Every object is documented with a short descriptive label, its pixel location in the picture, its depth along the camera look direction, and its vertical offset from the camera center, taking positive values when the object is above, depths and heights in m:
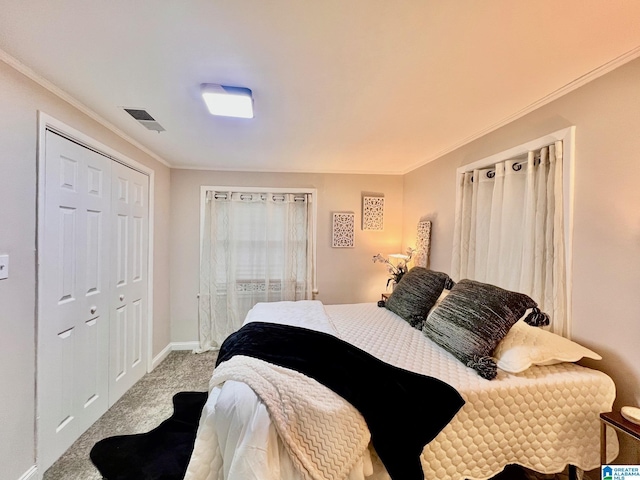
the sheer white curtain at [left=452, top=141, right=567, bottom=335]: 1.59 +0.09
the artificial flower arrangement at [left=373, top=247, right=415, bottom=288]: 3.08 -0.34
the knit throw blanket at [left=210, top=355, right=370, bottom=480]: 1.04 -0.80
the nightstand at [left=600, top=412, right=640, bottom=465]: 1.09 -0.82
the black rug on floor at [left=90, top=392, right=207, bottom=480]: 1.57 -1.48
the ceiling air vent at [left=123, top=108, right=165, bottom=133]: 1.86 +0.90
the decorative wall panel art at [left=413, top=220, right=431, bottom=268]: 2.91 -0.06
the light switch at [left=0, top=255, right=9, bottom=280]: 1.28 -0.18
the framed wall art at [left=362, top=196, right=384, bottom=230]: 3.54 +0.35
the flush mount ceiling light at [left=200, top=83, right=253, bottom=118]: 1.51 +0.85
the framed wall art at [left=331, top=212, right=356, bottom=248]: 3.50 +0.11
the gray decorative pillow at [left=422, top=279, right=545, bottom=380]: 1.46 -0.51
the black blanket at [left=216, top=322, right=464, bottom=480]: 1.12 -0.75
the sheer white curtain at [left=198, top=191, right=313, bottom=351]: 3.32 -0.26
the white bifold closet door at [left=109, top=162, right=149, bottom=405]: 2.23 -0.44
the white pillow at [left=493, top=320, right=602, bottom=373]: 1.37 -0.61
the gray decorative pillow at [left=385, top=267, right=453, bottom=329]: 2.15 -0.50
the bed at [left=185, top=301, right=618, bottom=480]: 1.05 -0.88
